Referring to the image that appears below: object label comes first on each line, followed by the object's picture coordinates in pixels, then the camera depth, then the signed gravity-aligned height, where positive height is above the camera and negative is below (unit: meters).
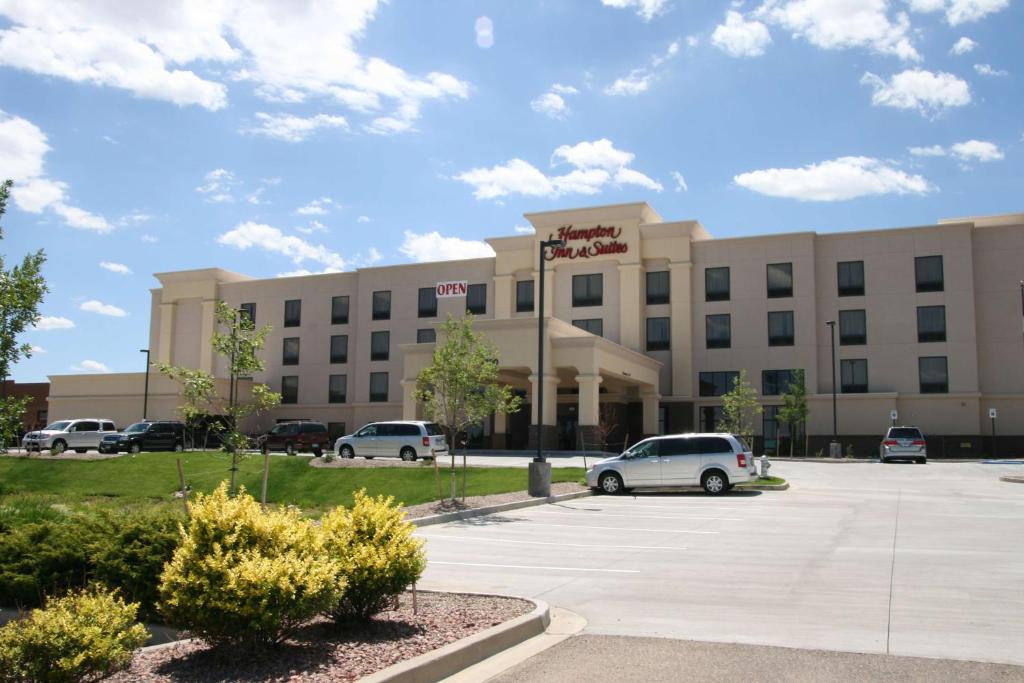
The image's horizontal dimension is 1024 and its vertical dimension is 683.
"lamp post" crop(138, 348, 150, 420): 57.38 +1.59
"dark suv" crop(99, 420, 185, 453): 41.28 -0.71
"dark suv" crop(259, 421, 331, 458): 41.50 -0.57
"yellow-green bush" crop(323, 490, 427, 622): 7.30 -1.11
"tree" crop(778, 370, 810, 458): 47.94 +1.43
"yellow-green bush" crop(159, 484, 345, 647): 6.00 -1.09
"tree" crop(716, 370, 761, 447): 42.38 +1.08
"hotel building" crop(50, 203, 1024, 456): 48.47 +6.11
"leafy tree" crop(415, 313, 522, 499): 22.80 +1.27
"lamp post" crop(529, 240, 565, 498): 23.12 -1.35
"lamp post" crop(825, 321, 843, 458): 46.72 -0.67
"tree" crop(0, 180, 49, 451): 13.61 +1.81
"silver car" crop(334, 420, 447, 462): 34.84 -0.62
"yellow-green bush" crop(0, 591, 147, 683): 5.25 -1.39
